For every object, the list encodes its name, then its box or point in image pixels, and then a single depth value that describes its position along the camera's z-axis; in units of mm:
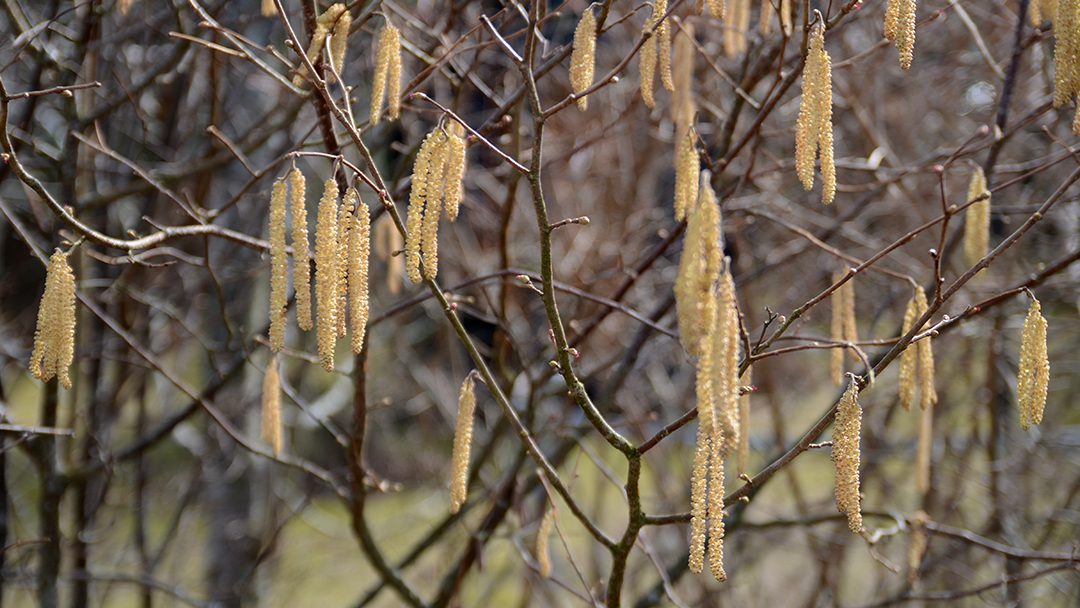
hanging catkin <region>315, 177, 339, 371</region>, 1413
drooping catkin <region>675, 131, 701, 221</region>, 1458
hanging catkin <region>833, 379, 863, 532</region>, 1401
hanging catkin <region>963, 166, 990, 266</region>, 1558
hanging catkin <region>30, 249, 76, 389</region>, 1433
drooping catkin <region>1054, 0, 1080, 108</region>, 1449
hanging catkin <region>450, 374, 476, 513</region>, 1480
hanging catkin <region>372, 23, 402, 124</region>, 1488
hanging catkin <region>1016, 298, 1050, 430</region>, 1426
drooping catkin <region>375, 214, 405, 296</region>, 1704
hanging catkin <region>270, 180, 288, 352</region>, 1435
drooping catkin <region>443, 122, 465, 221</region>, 1437
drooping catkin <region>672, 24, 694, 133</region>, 1643
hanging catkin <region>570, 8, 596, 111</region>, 1500
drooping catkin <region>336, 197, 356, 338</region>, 1422
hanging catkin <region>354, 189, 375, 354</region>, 1424
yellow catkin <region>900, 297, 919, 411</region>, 1498
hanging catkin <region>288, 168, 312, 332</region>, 1430
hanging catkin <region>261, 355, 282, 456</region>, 1579
